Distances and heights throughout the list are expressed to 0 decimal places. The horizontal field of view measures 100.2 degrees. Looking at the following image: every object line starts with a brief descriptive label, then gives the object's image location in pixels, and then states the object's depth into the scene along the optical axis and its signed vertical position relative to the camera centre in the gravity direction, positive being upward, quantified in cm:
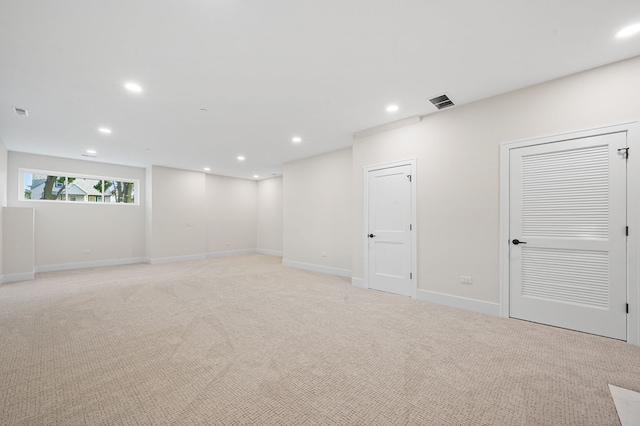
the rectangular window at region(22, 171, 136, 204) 644 +64
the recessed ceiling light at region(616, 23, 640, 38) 230 +160
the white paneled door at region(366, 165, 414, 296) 441 -30
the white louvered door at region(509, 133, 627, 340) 282 -25
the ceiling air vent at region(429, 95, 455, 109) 361 +154
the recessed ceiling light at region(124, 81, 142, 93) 320 +154
